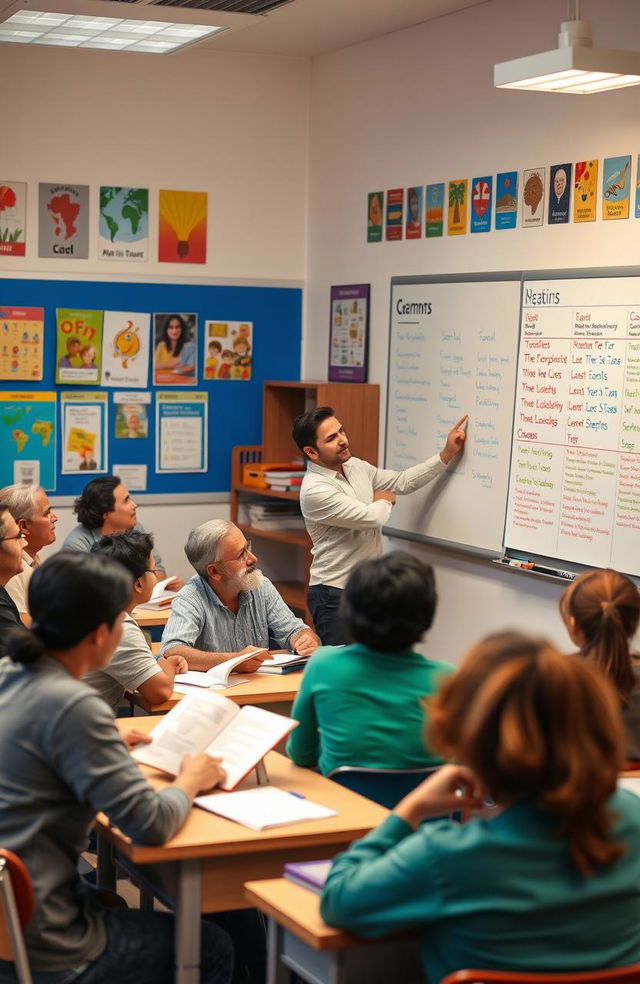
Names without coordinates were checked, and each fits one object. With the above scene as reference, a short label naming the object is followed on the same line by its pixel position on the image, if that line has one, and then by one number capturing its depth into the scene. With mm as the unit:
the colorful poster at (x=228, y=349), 6781
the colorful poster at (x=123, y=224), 6395
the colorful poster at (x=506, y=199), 5176
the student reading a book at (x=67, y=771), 2242
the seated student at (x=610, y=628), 2867
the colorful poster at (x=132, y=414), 6559
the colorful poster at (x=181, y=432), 6688
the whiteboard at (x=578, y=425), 4547
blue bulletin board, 6352
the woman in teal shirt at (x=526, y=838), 1651
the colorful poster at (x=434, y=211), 5691
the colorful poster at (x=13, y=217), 6145
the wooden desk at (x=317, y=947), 1985
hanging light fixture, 3766
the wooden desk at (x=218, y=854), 2408
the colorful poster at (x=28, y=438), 6262
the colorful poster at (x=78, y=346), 6363
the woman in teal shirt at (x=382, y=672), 2553
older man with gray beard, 4035
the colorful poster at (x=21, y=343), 6223
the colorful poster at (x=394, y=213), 6012
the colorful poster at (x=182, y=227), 6555
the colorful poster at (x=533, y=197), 5020
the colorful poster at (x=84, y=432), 6422
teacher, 5309
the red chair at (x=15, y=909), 2121
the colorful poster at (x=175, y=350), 6625
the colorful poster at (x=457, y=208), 5520
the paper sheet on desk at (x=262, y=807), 2518
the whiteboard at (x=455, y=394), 5258
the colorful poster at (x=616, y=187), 4562
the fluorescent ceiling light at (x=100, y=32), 4770
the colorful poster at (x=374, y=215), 6191
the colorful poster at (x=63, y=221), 6242
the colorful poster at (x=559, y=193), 4871
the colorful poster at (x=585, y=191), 4723
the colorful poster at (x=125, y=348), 6492
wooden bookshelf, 6199
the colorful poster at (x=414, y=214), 5855
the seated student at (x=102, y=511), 5215
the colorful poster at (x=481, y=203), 5348
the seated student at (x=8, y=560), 3697
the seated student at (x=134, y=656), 3504
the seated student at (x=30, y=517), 4512
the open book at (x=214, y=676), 3721
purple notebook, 2111
